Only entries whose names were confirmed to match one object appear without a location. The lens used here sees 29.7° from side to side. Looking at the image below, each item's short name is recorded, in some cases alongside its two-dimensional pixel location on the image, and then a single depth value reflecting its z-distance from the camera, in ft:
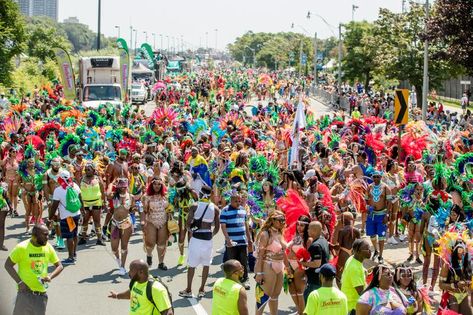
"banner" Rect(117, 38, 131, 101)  131.44
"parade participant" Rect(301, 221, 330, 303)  32.53
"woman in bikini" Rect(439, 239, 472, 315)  31.09
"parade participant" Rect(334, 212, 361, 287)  34.55
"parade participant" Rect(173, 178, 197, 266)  45.85
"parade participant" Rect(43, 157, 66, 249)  50.19
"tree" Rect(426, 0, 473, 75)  94.17
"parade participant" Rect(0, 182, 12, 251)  47.16
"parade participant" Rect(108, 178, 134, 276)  44.16
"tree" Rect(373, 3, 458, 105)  144.36
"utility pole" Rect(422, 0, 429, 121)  110.11
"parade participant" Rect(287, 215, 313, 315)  33.86
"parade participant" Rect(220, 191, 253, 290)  39.91
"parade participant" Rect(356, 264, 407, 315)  24.94
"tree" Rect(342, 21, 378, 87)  200.71
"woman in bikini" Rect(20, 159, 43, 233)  55.05
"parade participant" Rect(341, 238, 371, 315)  29.32
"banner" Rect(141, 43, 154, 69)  234.17
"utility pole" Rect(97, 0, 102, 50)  206.85
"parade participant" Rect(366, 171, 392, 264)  47.67
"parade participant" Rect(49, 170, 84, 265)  46.03
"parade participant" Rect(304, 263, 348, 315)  25.76
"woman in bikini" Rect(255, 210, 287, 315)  33.35
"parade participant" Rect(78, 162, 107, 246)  50.19
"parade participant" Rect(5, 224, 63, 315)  30.07
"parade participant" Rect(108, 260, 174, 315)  26.02
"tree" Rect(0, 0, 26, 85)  181.27
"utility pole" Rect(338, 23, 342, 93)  187.21
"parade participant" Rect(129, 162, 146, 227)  50.85
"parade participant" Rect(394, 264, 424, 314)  26.13
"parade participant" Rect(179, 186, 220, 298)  40.27
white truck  129.59
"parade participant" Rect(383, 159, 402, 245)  50.49
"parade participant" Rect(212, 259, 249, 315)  27.30
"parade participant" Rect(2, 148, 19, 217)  57.52
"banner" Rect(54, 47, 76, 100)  129.22
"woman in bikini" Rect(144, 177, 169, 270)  43.93
